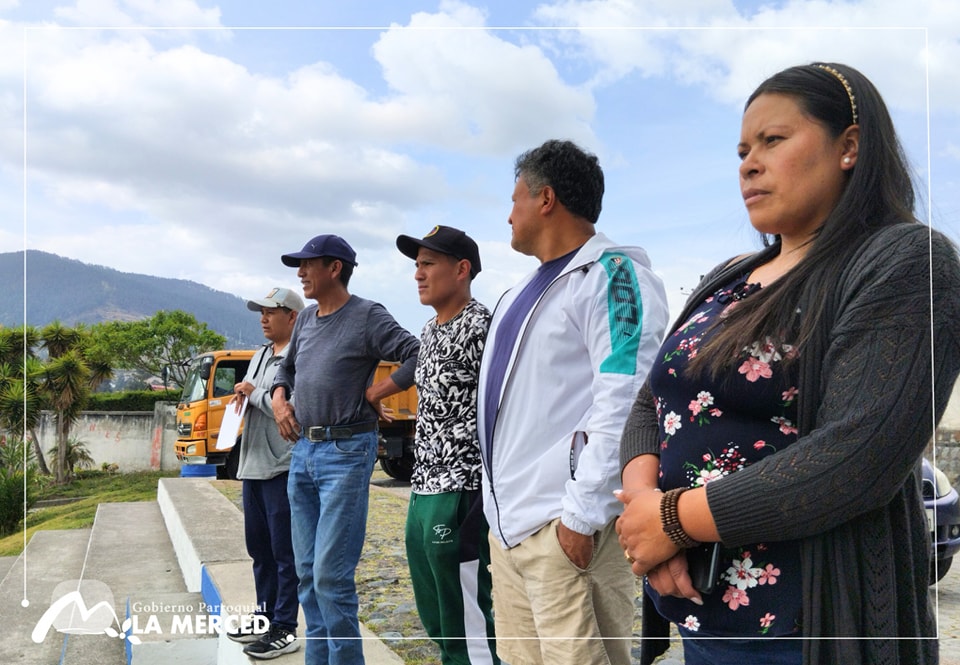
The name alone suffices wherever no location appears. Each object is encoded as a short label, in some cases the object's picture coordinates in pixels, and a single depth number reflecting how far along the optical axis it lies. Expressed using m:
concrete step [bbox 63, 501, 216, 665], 2.87
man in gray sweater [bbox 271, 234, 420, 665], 2.45
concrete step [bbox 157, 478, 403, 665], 2.84
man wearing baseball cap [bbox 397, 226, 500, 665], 2.02
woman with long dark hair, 0.87
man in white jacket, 1.51
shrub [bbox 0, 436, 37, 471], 7.52
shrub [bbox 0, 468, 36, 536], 7.10
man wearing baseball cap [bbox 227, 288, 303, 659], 2.92
